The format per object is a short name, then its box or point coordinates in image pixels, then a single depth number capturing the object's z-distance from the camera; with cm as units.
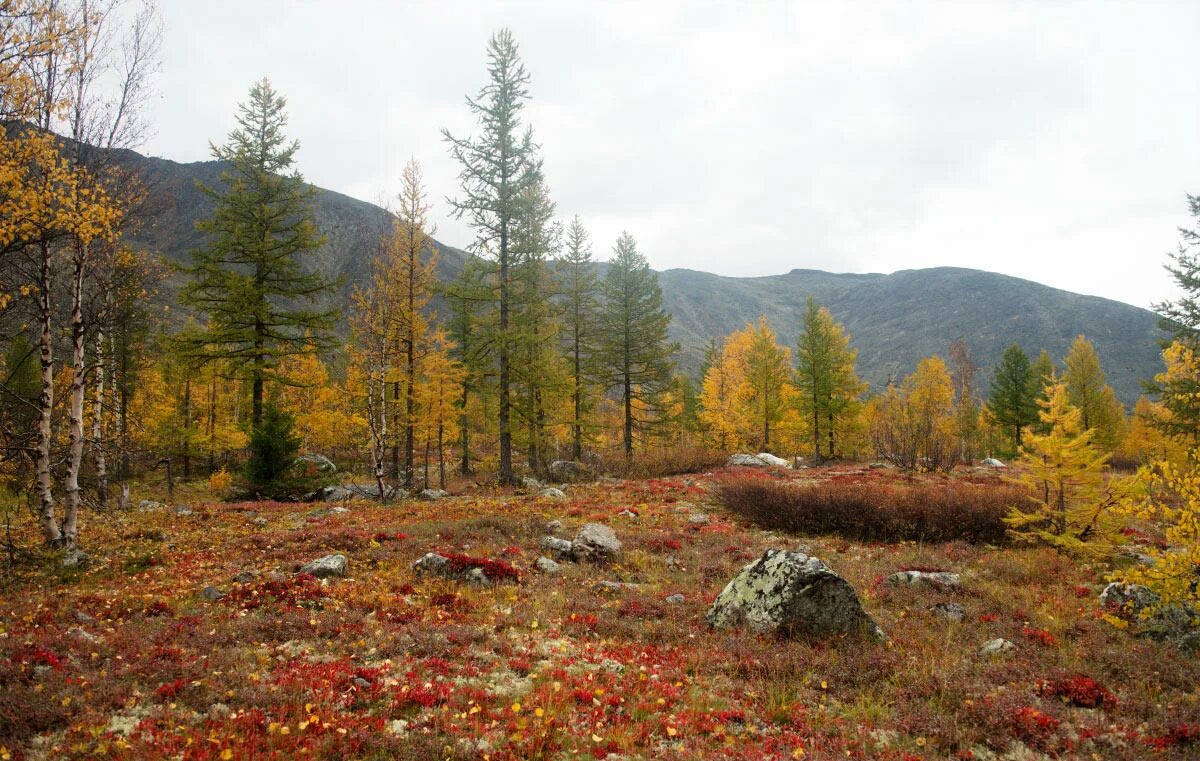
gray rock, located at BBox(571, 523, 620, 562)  1219
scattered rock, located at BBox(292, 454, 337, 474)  3095
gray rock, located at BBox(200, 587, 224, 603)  827
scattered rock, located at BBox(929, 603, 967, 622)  866
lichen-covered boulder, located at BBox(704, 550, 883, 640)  793
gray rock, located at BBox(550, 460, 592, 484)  2636
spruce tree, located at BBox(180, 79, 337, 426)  2214
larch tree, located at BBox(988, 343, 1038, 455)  4216
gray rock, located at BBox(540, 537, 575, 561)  1216
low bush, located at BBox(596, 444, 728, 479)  2814
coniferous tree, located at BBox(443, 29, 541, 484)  2277
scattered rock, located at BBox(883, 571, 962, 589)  1000
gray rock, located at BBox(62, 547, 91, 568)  934
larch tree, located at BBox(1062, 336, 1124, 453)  4159
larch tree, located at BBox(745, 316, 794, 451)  3634
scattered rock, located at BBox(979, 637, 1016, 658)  721
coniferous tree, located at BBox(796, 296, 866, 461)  3601
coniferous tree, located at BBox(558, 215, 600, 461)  3145
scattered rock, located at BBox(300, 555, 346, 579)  973
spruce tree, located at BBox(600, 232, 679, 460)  3209
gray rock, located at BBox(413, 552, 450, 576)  1043
